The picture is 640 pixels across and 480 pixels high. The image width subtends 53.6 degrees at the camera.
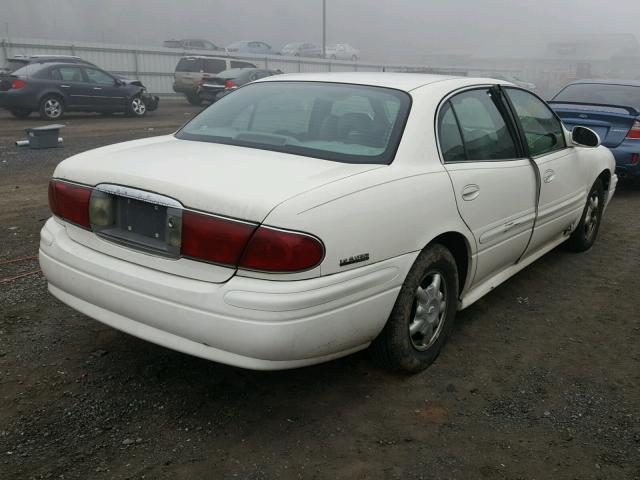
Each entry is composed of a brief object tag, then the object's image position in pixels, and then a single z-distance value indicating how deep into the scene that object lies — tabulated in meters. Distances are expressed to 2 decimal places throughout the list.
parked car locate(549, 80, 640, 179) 7.49
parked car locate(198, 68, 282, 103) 21.98
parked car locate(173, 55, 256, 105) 23.95
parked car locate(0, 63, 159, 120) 15.19
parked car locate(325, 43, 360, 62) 46.22
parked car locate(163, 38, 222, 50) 35.62
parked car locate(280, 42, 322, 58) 45.36
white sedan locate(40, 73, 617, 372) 2.53
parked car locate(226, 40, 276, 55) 39.55
